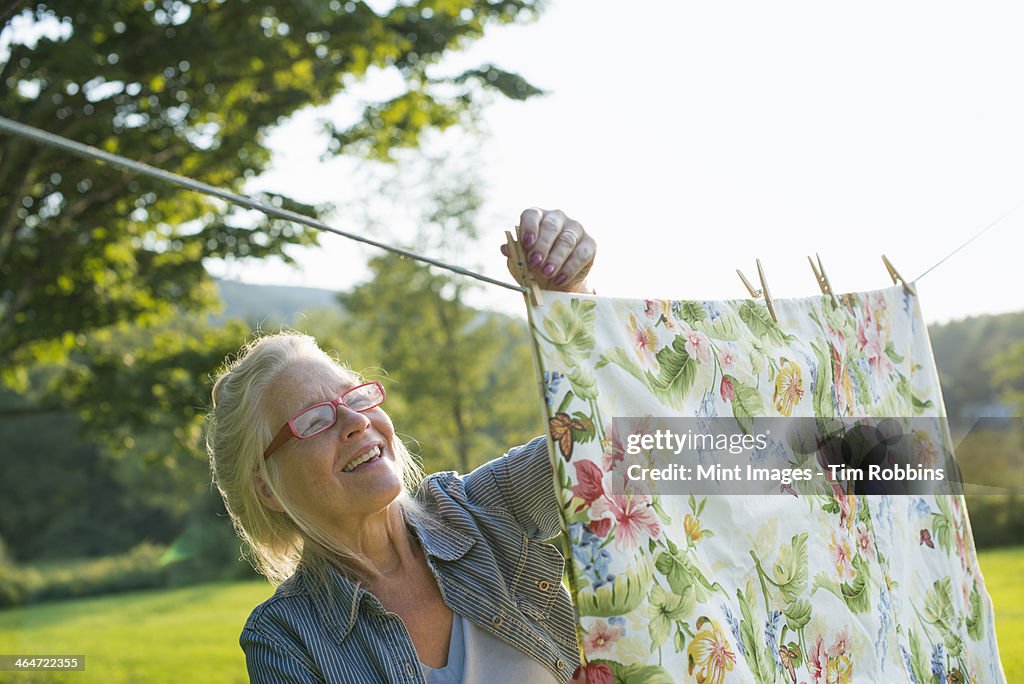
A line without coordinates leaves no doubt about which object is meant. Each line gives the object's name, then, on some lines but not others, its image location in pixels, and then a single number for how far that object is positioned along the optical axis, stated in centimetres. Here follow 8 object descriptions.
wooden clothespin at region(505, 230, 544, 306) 159
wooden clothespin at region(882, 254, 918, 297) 214
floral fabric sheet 150
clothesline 108
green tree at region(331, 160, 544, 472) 1477
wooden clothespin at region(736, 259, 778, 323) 190
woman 178
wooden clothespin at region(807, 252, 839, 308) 204
